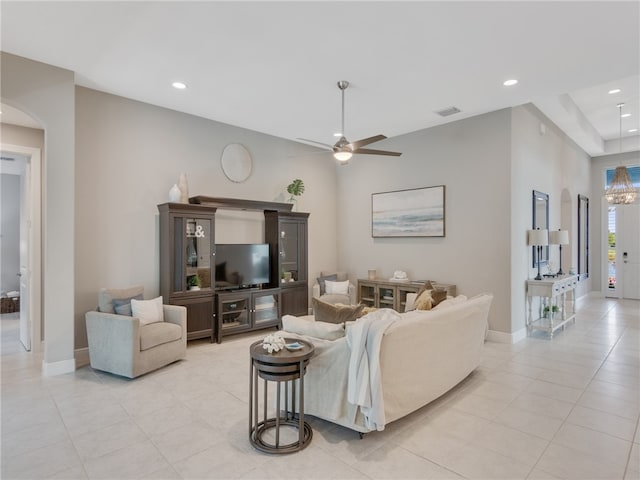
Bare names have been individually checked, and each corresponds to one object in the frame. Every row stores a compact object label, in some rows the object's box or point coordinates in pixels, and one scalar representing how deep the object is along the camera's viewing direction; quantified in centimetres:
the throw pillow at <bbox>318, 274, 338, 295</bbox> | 639
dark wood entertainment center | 473
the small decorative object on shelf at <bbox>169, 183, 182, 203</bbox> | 477
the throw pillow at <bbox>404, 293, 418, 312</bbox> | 462
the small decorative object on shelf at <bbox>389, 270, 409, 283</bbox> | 608
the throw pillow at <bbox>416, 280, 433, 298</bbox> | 452
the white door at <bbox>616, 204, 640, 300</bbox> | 845
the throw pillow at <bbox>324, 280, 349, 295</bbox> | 628
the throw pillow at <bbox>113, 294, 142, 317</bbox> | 405
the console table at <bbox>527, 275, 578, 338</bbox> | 520
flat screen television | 527
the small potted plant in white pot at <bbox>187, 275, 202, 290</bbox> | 487
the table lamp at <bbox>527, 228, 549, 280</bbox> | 534
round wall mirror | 570
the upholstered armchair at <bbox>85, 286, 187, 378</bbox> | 368
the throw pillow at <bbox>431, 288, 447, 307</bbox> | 371
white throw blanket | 241
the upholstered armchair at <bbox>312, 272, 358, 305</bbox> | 598
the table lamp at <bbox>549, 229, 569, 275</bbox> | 566
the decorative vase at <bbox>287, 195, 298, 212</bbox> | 649
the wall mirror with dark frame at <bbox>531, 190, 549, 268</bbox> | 568
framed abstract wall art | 580
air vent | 504
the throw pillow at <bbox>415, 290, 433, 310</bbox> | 359
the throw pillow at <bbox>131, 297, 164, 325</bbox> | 410
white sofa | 255
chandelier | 671
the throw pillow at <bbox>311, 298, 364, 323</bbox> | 296
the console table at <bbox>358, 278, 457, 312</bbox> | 567
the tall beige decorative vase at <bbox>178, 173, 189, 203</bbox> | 489
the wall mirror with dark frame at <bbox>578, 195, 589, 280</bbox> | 815
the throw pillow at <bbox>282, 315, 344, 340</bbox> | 279
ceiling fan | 404
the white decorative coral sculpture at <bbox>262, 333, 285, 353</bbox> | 251
